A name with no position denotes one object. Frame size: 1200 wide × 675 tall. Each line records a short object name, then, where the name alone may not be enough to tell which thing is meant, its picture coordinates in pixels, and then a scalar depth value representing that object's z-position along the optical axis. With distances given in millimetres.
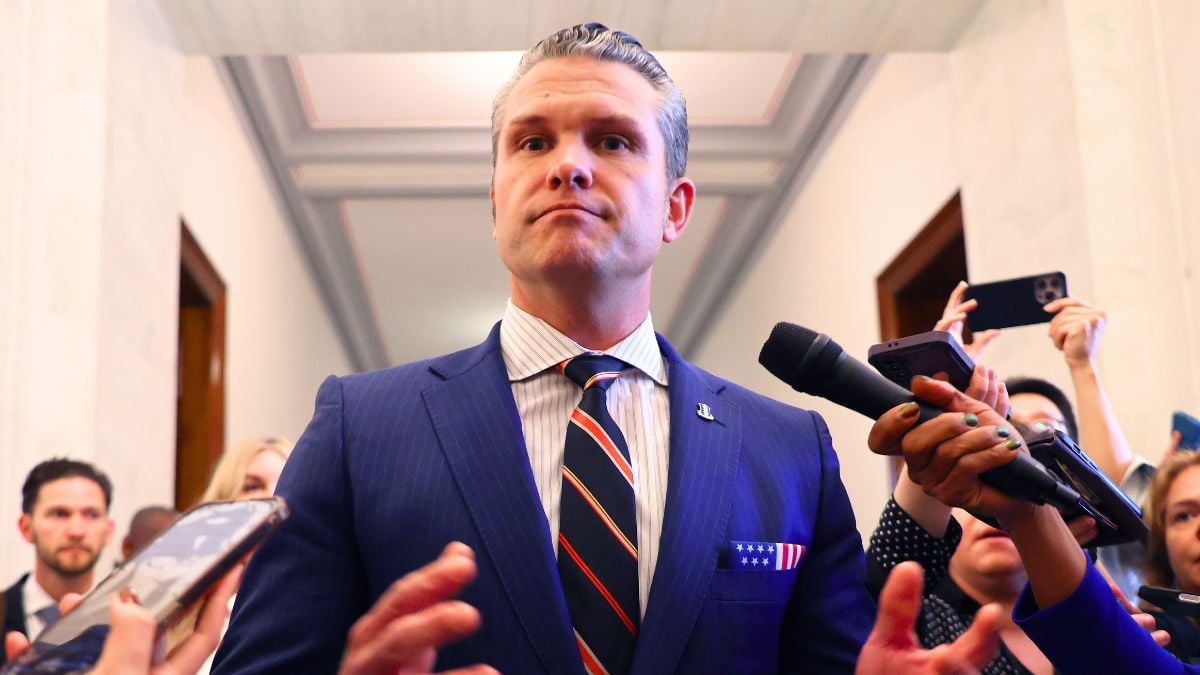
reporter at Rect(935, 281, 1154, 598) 2836
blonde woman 3596
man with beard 3482
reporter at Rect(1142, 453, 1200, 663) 2398
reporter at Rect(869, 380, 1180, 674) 1250
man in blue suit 1407
